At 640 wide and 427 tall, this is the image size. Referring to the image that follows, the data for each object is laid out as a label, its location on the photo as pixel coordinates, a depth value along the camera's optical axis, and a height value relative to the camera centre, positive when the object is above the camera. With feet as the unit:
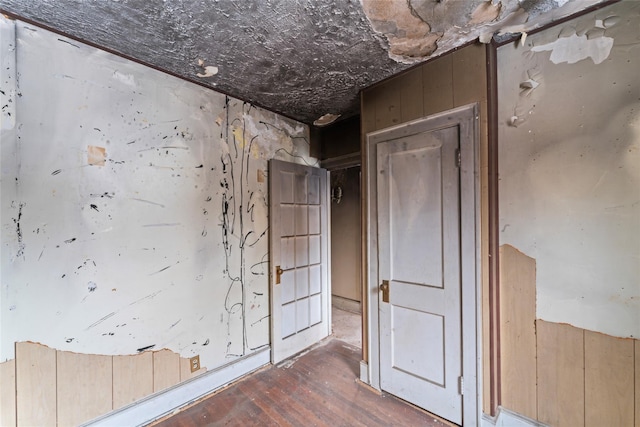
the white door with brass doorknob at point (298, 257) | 8.66 -1.48
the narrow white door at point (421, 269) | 5.92 -1.30
